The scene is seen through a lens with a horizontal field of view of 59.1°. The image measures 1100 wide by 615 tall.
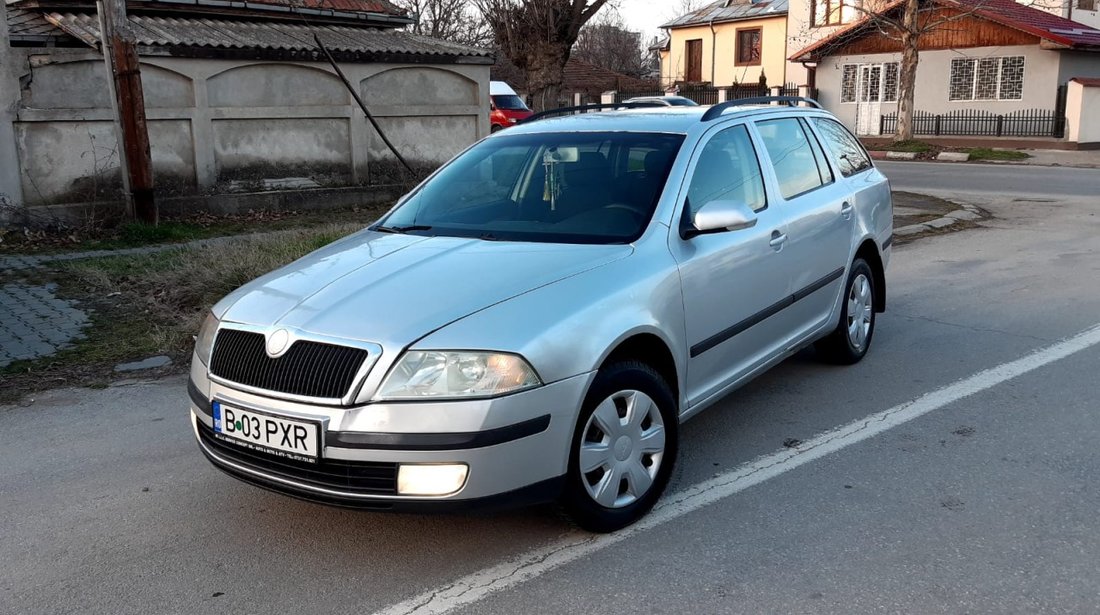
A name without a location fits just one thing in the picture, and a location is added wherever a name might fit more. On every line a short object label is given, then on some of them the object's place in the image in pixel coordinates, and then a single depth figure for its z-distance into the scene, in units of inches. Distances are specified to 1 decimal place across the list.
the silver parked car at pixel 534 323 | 134.1
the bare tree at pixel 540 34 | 610.9
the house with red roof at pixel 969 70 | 1247.5
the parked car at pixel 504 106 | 1028.2
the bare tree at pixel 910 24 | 1157.7
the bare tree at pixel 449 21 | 1813.5
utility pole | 461.4
